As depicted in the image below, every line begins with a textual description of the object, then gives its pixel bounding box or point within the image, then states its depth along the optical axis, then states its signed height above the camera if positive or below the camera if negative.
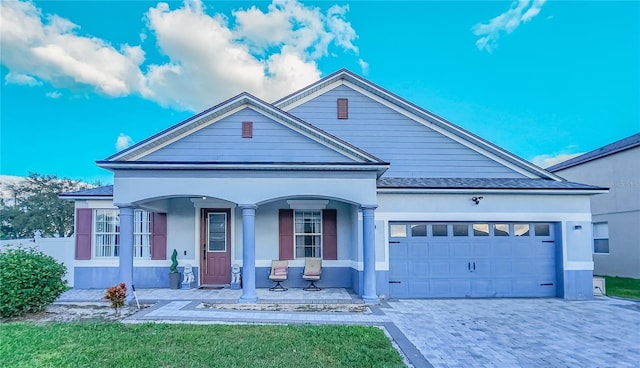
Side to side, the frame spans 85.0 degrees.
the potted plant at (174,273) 10.74 -1.80
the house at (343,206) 8.78 +0.21
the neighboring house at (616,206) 13.66 +0.11
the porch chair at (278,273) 10.60 -1.81
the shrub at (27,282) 7.10 -1.37
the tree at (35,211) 23.55 +0.42
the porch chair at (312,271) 10.62 -1.77
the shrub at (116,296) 7.36 -1.70
